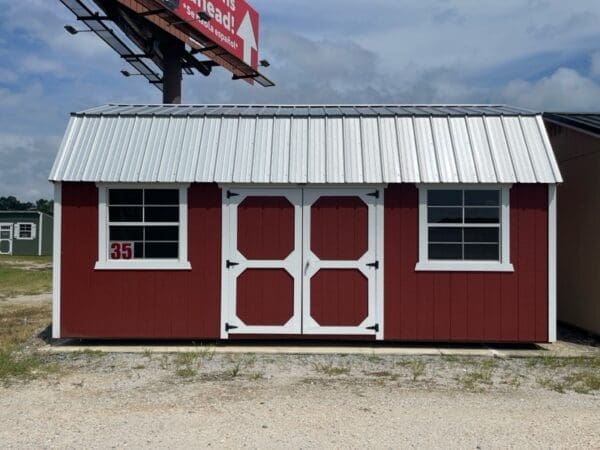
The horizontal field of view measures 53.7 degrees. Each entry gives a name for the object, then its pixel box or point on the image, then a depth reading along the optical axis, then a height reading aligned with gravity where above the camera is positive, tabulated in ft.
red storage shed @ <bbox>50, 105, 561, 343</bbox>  25.91 -0.50
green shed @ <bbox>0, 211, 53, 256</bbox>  122.21 -0.39
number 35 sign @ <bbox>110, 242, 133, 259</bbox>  26.63 -0.81
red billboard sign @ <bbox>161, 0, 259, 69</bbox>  53.47 +21.20
